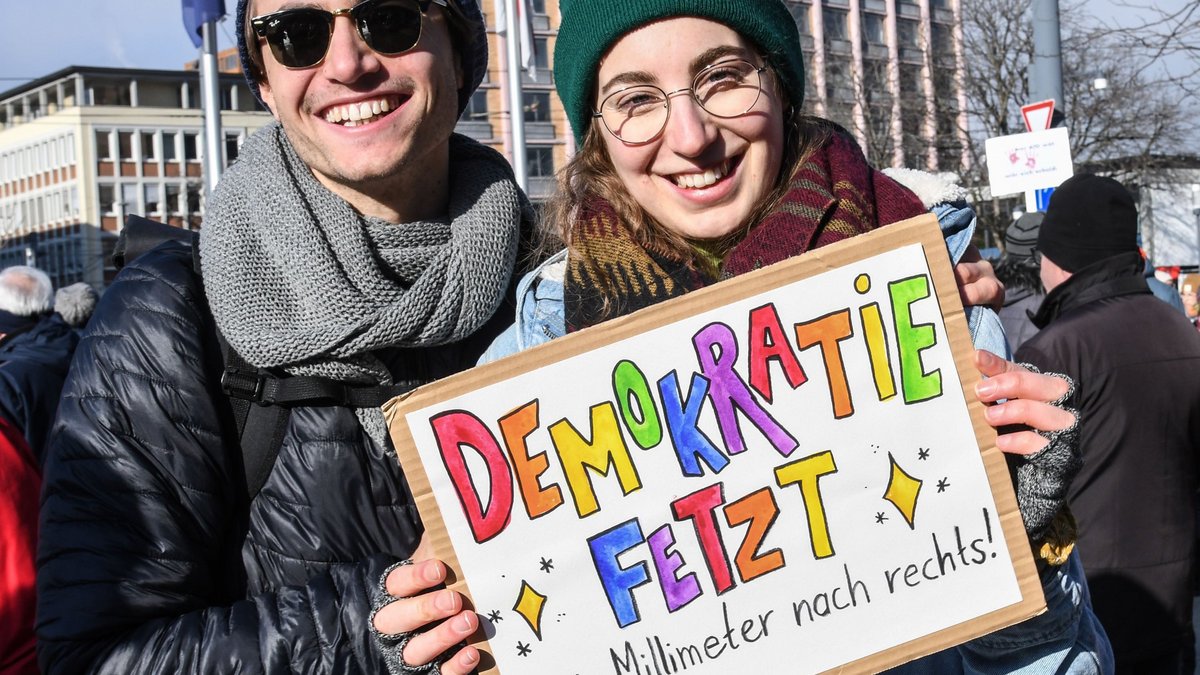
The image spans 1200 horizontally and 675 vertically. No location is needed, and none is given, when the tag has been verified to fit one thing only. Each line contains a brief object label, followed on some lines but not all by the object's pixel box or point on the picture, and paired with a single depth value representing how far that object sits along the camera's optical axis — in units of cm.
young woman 199
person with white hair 606
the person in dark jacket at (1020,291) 678
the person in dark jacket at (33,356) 447
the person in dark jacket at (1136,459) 402
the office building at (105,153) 7512
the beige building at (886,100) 3288
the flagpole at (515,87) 1451
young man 193
